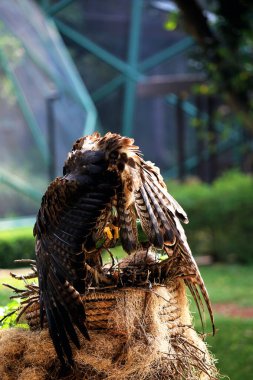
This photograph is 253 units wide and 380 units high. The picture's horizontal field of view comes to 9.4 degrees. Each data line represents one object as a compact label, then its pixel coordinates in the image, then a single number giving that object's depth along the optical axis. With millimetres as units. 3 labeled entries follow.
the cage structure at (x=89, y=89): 26747
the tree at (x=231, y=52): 16159
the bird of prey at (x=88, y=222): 5229
